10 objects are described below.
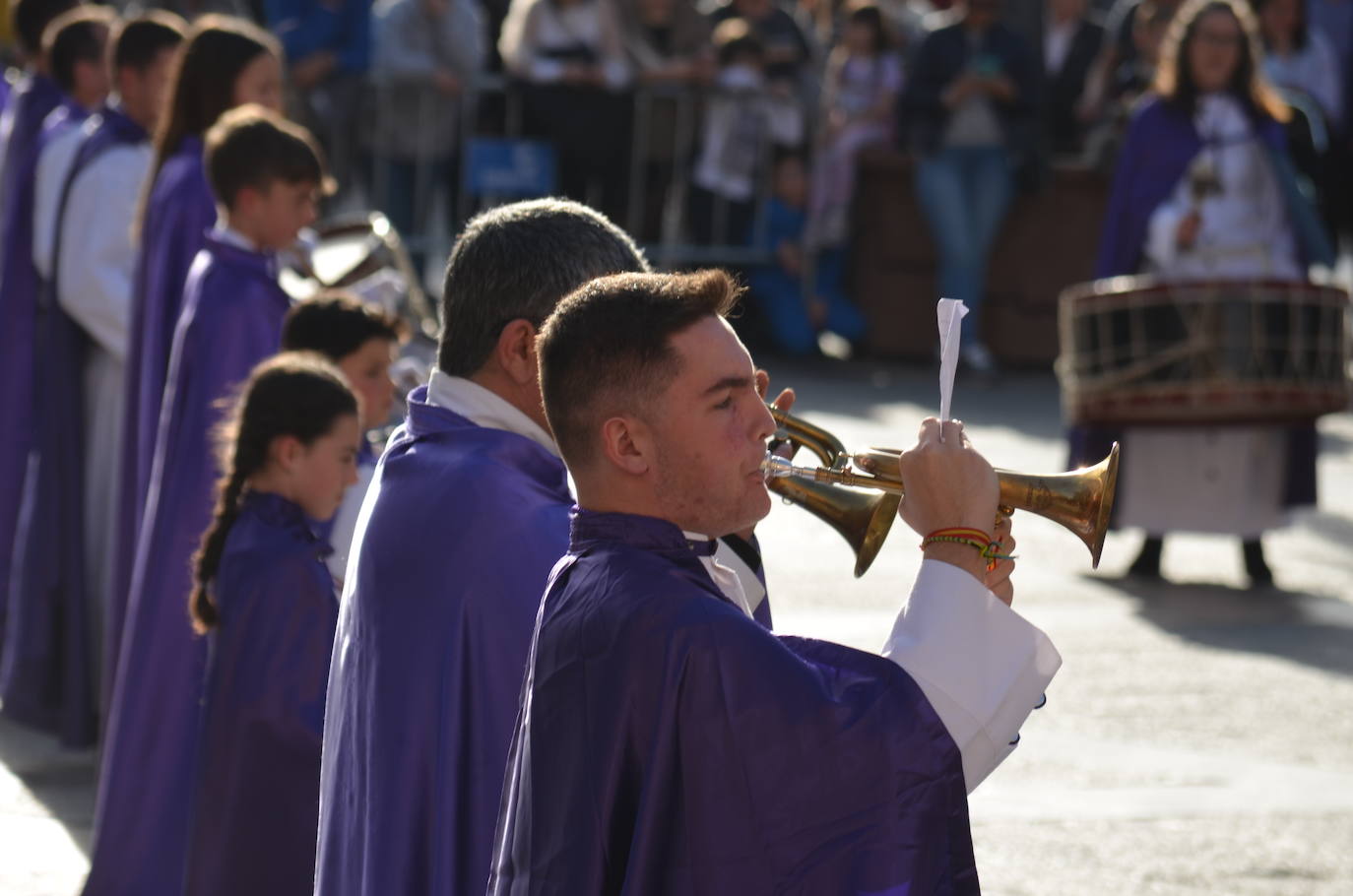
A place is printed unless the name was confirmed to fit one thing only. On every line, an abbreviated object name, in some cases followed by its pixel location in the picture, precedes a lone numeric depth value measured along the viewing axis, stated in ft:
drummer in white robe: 58.49
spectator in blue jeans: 84.94
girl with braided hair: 28.04
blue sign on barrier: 87.97
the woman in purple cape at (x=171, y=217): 37.73
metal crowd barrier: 88.38
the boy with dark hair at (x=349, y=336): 33.40
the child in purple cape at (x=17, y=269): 46.70
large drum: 55.11
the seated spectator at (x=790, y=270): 90.43
